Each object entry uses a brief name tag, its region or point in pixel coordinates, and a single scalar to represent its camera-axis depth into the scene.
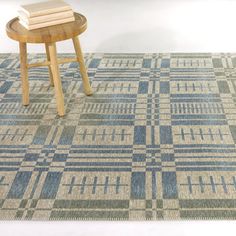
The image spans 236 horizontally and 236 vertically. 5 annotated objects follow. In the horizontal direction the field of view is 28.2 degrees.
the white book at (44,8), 1.51
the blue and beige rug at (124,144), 1.19
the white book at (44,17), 1.51
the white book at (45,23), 1.52
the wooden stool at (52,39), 1.48
